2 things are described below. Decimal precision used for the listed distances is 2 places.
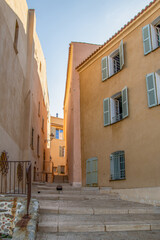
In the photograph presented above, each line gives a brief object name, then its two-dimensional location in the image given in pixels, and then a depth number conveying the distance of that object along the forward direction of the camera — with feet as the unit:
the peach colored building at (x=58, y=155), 100.84
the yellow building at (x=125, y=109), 34.06
